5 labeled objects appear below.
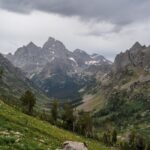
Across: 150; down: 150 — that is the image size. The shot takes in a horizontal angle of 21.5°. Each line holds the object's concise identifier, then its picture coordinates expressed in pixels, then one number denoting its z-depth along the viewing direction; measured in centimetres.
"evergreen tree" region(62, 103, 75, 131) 19450
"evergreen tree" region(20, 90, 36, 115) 18412
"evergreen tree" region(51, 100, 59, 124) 19725
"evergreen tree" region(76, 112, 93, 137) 19550
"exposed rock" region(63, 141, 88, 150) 3306
